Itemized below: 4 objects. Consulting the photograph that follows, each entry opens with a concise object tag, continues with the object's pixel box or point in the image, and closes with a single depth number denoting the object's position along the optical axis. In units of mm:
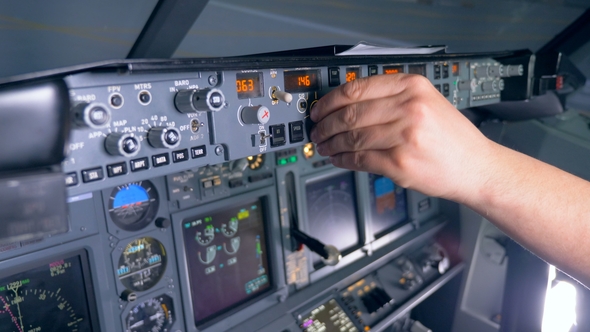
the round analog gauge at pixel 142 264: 638
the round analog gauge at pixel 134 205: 620
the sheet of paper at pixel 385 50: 453
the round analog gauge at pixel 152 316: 648
